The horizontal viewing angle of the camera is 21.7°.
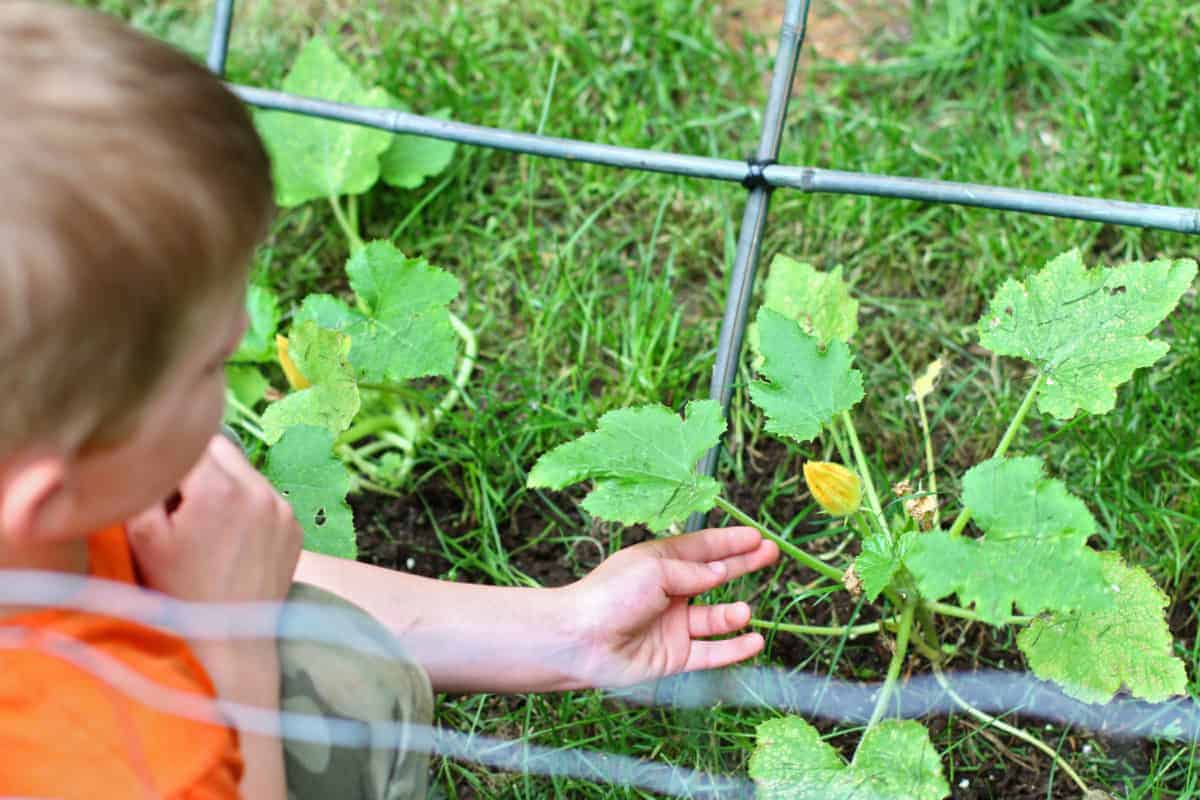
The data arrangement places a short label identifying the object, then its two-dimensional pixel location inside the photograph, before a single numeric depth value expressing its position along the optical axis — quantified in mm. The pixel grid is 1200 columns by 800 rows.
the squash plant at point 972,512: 1518
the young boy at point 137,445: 1327
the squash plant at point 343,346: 1639
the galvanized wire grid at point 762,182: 1632
